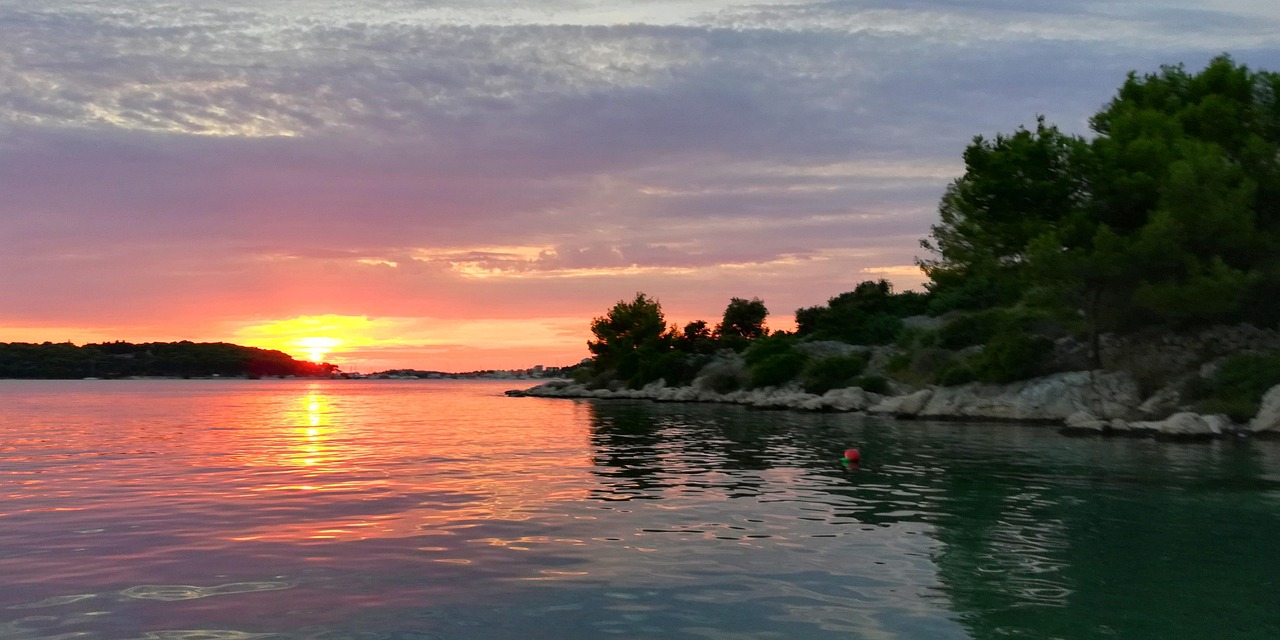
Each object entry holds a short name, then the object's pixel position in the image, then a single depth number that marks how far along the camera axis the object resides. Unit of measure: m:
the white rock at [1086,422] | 36.59
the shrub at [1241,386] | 35.16
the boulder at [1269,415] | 33.09
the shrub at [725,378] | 80.68
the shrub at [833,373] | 65.50
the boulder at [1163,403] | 38.72
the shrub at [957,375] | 50.94
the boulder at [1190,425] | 33.47
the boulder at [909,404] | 49.81
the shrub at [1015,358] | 47.94
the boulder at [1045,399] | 41.91
